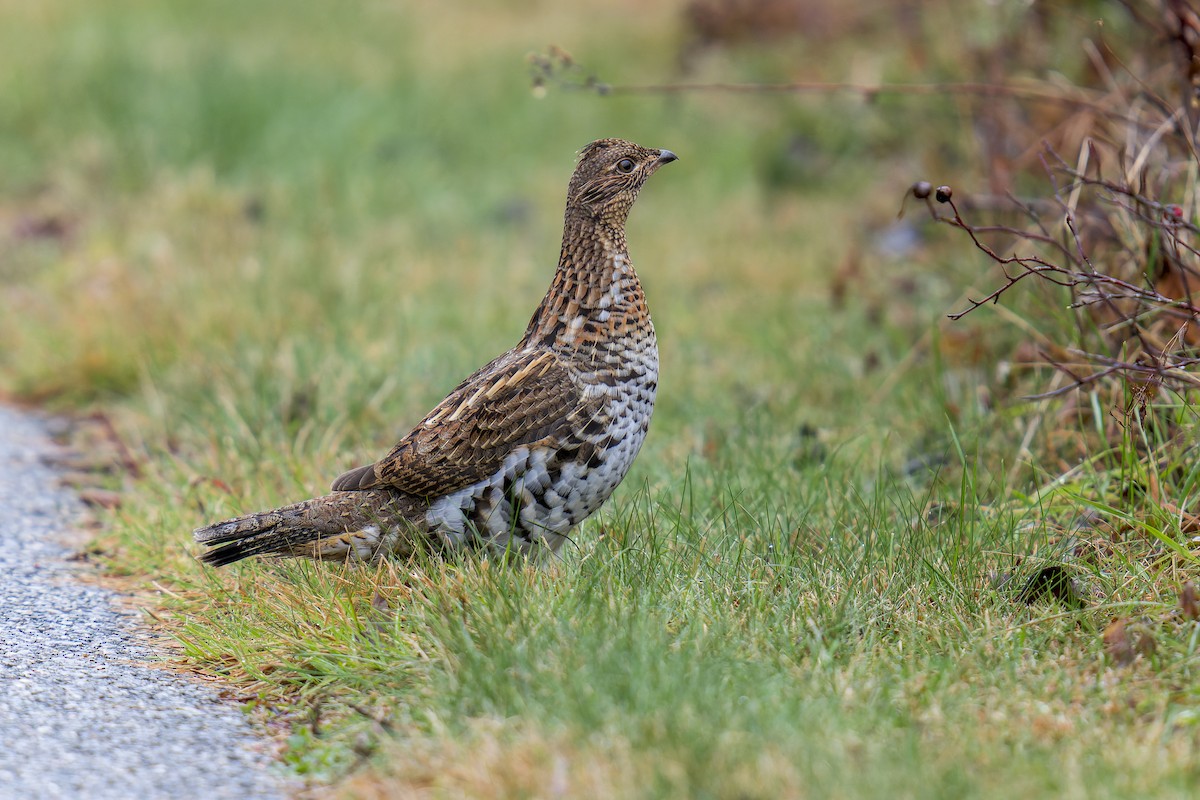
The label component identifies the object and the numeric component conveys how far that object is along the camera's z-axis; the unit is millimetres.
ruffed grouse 8766
